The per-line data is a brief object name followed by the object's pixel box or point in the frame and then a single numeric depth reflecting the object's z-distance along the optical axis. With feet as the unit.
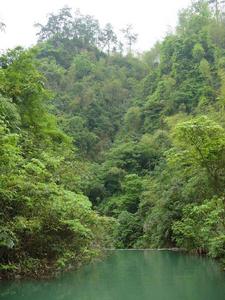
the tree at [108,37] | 187.52
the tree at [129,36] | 193.57
